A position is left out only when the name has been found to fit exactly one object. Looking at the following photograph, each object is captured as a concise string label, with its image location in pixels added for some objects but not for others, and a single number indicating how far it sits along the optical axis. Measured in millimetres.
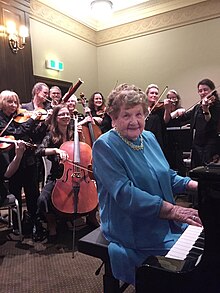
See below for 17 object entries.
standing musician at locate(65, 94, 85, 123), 2896
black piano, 698
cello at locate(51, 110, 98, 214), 2045
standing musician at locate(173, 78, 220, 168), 2572
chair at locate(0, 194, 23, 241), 2150
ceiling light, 4391
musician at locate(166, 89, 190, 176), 2910
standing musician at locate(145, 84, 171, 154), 2688
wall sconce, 3543
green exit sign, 4363
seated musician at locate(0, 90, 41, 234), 2355
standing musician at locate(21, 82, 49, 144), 2855
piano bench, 1118
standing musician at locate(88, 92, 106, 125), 3263
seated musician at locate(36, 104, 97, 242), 2227
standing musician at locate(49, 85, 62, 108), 3127
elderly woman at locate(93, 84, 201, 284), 970
